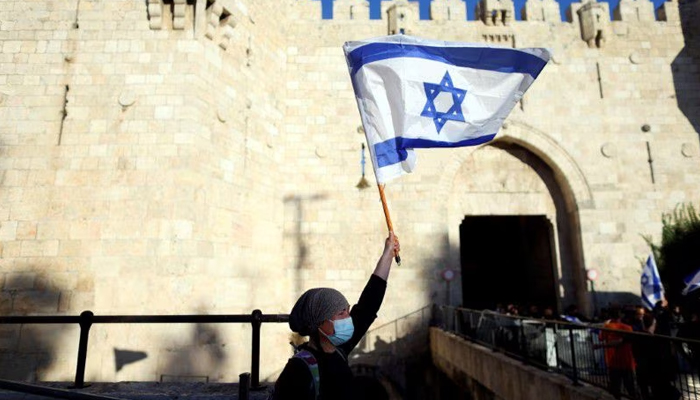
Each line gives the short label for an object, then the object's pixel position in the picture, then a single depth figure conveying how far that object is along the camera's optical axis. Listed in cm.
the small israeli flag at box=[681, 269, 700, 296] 661
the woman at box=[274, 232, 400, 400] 167
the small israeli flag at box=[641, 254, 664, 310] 937
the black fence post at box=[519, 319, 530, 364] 630
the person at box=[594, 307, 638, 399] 428
